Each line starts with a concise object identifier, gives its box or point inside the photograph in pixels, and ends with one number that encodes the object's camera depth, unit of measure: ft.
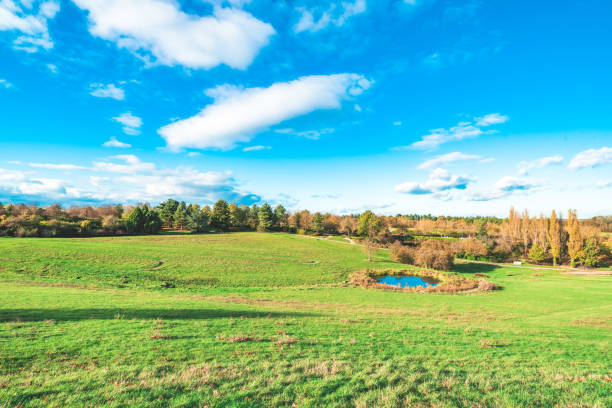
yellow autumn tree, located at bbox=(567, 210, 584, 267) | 223.71
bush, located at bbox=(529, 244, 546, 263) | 240.73
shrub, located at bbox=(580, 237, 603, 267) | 213.87
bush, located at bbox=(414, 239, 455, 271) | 193.67
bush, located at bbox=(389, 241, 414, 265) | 214.07
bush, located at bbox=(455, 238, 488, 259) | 255.09
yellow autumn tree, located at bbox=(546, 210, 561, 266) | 238.89
